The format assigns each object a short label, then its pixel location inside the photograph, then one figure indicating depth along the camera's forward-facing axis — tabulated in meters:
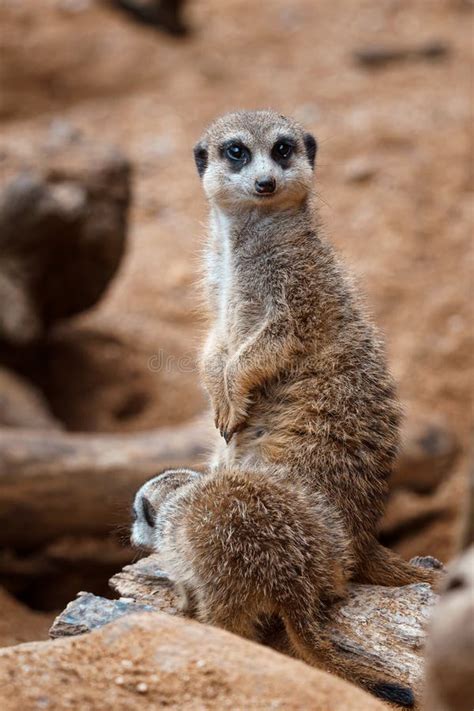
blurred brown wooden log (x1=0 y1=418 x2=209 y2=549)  8.82
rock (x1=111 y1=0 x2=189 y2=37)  18.30
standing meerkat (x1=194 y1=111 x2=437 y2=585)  5.44
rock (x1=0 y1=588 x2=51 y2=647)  7.64
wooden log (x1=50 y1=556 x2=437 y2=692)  4.86
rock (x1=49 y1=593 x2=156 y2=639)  4.91
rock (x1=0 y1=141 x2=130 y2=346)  10.52
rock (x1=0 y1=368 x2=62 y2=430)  10.37
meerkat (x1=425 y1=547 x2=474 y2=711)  2.84
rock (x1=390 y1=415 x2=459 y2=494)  10.30
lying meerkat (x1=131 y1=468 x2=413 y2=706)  4.86
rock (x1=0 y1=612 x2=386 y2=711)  3.81
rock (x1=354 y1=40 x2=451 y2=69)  17.89
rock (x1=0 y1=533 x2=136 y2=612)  9.60
